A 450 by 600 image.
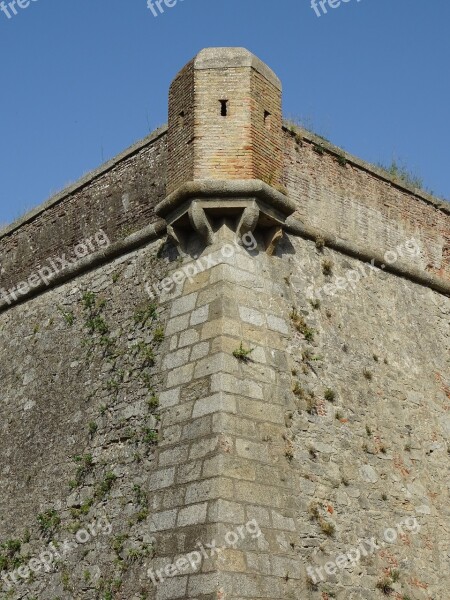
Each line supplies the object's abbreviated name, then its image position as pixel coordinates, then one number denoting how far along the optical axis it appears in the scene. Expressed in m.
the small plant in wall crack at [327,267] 10.48
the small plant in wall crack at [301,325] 9.61
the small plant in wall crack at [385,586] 8.90
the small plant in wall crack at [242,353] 8.61
